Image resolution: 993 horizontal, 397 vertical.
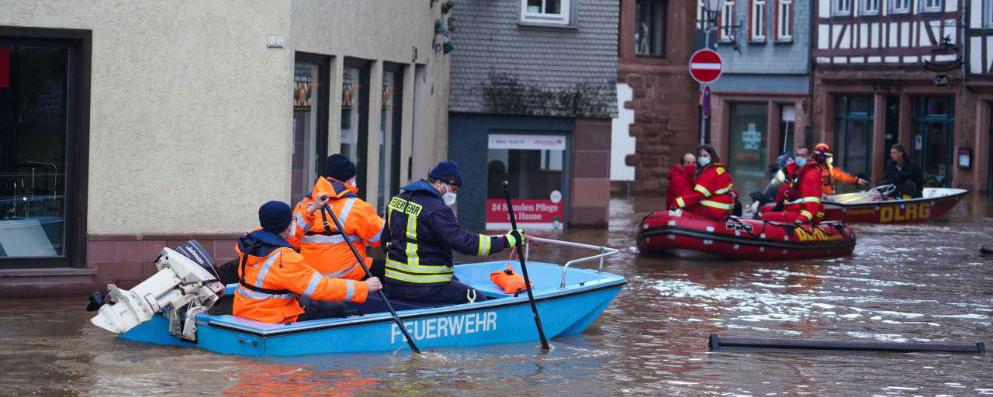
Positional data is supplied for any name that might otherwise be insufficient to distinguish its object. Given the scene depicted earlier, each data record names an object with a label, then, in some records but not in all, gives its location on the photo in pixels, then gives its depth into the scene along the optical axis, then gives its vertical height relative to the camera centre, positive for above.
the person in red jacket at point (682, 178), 21.25 -0.24
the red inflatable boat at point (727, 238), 20.47 -0.97
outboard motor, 11.52 -1.09
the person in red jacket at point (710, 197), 20.55 -0.46
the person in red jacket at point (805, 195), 21.03 -0.42
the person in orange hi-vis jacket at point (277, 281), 11.34 -0.94
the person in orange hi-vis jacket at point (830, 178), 26.05 -0.22
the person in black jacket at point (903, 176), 28.22 -0.16
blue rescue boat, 11.62 -1.32
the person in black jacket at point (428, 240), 12.28 -0.67
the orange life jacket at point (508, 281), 13.63 -1.07
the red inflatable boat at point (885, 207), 26.81 -0.70
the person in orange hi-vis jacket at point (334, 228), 12.78 -0.61
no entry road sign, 22.94 +1.35
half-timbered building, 36.66 +1.92
